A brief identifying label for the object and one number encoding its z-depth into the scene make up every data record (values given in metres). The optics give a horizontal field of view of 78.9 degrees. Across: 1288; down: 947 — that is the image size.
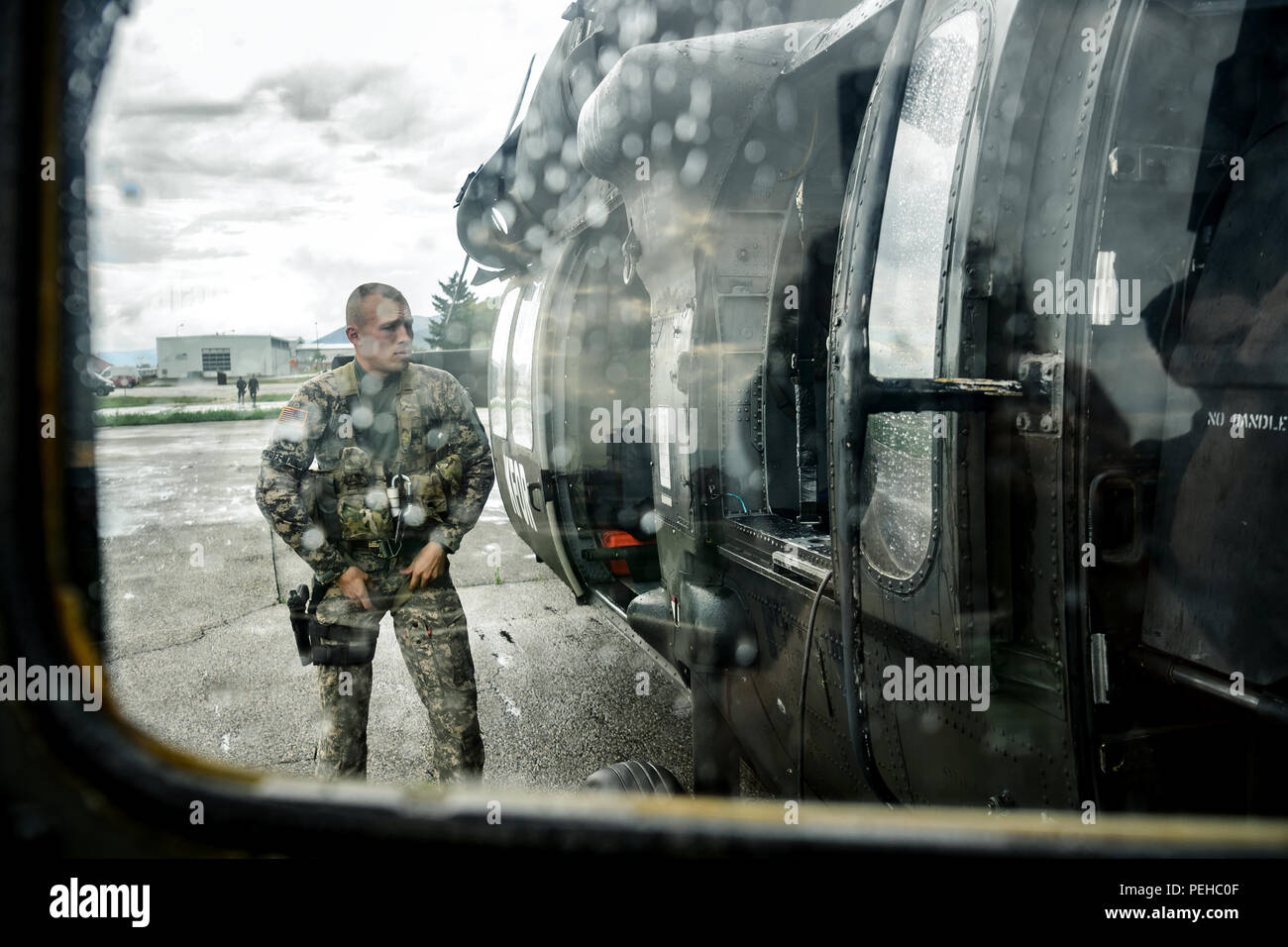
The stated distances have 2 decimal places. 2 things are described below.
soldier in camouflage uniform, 2.99
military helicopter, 1.39
